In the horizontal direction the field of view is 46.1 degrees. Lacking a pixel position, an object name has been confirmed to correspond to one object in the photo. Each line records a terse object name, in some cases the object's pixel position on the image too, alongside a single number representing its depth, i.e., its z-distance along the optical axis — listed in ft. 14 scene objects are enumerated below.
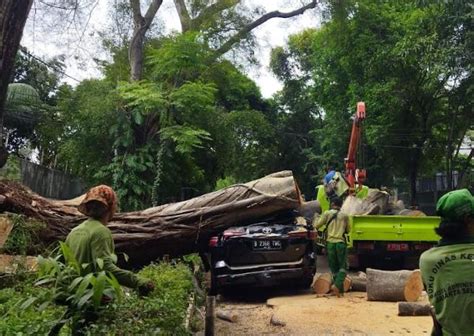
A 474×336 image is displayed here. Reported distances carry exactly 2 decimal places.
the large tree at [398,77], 58.70
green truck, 35.83
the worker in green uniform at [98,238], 11.68
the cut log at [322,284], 30.89
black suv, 29.32
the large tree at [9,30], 13.19
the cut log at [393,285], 27.66
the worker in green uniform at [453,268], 8.36
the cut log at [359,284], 32.40
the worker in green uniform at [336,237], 31.65
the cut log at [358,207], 40.75
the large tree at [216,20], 64.49
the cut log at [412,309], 24.57
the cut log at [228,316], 25.85
